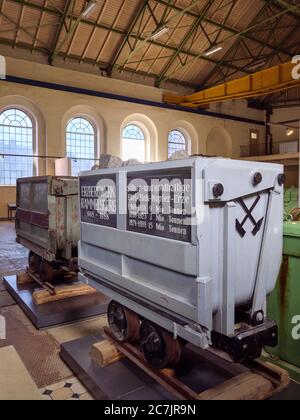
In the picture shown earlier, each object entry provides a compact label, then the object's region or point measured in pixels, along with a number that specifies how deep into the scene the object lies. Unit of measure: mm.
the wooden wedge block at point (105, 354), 2193
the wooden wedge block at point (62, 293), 3578
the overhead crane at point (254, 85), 9219
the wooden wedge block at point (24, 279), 4273
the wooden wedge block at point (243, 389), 1753
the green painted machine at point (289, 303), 2240
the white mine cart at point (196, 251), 1574
